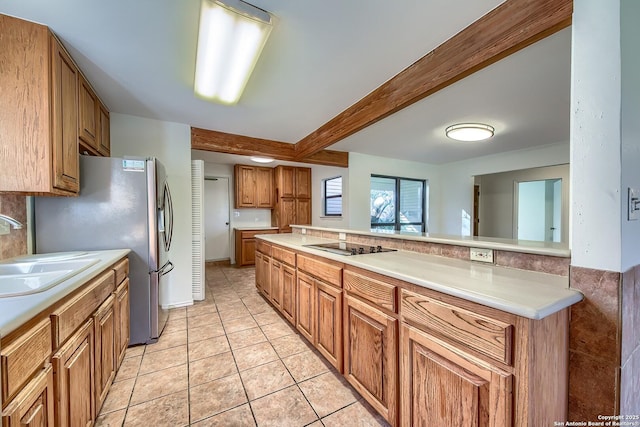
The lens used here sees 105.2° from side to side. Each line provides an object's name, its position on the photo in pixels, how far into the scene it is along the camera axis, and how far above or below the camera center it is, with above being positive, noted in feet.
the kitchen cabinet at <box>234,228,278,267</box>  16.79 -2.49
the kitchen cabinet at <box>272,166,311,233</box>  17.42 +0.98
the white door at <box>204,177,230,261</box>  17.46 -0.55
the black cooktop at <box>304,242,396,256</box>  5.97 -1.04
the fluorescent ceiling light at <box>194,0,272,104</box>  4.27 +3.45
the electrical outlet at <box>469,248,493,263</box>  4.43 -0.84
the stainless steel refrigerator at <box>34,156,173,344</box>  6.02 -0.28
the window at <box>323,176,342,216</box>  15.88 +0.94
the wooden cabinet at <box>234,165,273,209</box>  17.15 +1.70
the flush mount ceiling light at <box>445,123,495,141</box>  9.42 +3.11
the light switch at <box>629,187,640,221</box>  2.93 +0.07
